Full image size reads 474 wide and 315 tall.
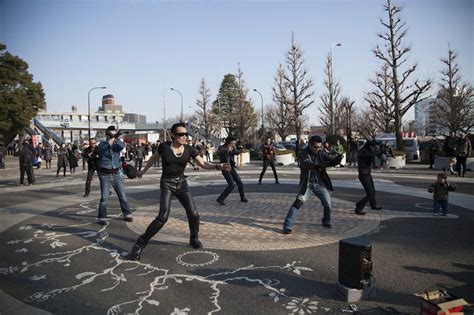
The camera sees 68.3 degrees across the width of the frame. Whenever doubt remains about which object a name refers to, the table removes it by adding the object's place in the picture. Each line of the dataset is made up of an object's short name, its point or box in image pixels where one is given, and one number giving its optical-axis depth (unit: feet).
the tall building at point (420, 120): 318.20
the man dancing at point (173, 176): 16.92
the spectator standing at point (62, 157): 60.44
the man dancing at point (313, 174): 20.74
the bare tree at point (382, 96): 92.56
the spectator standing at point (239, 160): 78.51
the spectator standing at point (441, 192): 24.79
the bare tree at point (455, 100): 110.52
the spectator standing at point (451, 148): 52.26
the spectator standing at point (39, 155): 83.97
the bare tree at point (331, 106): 115.28
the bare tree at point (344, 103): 173.00
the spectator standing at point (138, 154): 68.80
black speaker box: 12.52
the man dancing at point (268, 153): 42.93
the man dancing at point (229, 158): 30.42
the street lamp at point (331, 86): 110.39
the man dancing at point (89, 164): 35.44
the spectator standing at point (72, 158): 61.88
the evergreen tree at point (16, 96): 142.20
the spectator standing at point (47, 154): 84.06
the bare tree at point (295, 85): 120.16
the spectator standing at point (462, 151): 46.70
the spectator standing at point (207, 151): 86.94
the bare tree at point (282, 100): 128.95
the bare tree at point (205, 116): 163.32
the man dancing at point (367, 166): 26.09
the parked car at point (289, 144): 119.85
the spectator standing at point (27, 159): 47.19
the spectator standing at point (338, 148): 55.00
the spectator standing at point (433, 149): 63.30
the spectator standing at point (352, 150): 72.32
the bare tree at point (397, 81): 82.58
